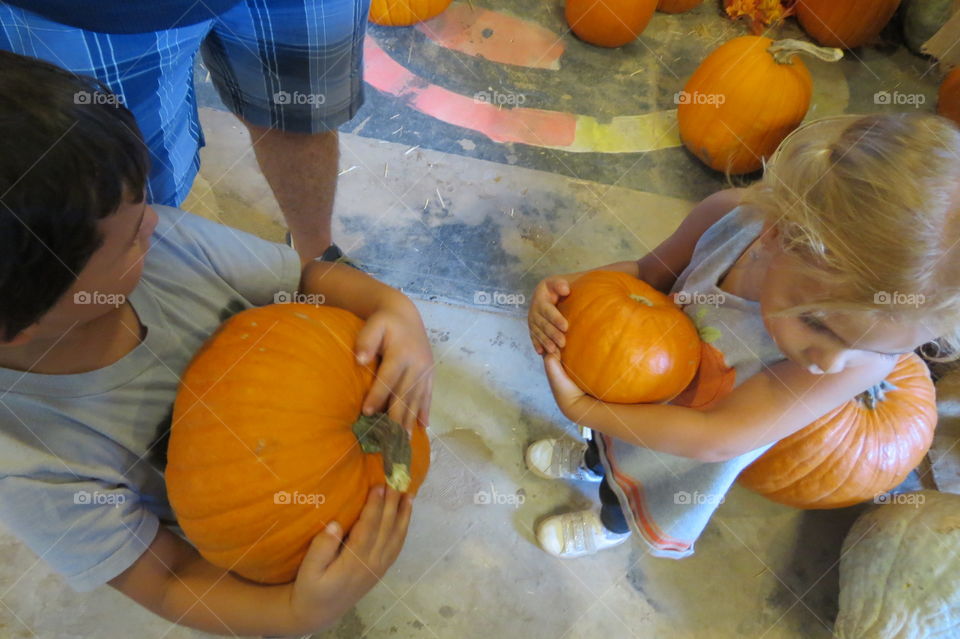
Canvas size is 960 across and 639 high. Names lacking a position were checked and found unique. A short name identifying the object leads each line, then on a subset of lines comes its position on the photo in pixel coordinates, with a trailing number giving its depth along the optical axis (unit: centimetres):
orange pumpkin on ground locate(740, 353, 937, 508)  139
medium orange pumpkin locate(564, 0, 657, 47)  236
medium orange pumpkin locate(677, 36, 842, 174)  206
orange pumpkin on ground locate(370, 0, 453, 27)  237
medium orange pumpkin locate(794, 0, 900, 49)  246
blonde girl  85
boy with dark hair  64
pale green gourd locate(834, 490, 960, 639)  140
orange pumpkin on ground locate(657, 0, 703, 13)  262
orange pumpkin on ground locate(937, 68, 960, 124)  218
